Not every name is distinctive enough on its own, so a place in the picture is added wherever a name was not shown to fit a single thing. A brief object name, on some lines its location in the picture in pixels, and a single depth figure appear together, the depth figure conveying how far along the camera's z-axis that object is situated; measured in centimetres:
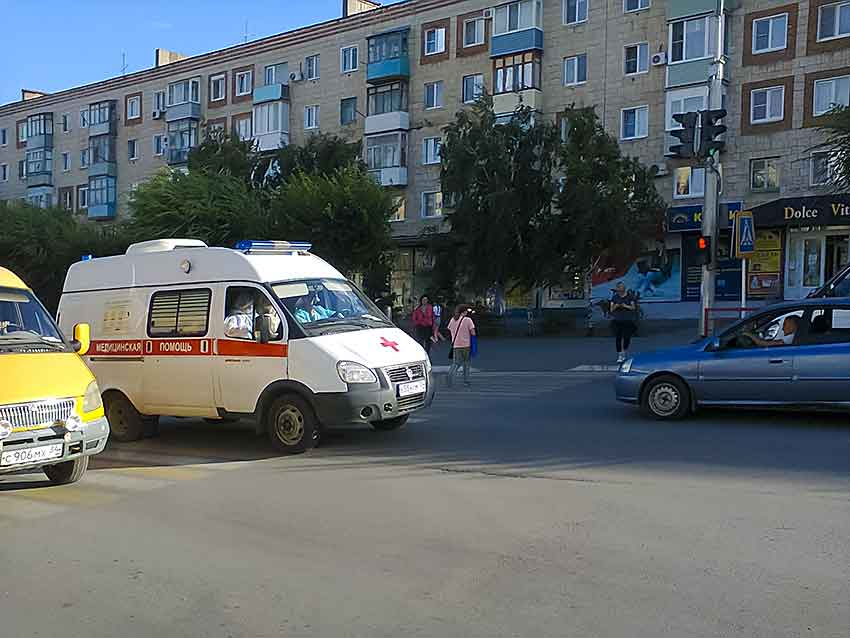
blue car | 1017
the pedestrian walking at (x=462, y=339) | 1666
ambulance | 911
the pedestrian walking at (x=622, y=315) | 1912
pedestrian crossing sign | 1807
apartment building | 3350
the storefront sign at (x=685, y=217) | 3481
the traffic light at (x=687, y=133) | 1711
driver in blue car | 1048
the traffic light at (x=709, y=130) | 1692
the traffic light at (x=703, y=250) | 1753
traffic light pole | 1822
